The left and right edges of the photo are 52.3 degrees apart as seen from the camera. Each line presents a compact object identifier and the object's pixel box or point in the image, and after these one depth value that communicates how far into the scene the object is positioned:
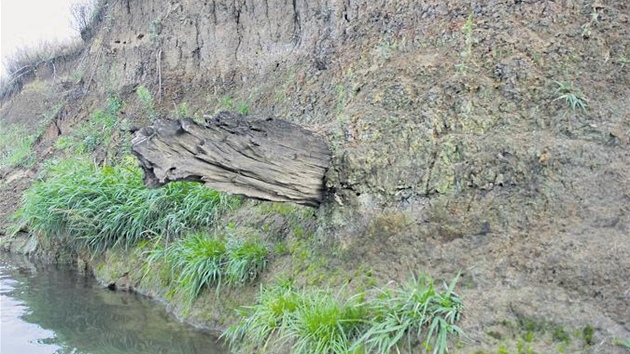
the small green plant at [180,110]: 11.27
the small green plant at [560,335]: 4.02
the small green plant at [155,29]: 12.90
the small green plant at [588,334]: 3.96
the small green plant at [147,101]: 11.80
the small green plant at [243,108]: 9.52
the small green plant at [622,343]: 3.82
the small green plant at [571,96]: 5.09
